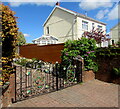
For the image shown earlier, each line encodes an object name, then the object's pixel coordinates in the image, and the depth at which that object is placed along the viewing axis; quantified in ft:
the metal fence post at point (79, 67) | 18.98
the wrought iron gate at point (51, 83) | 12.90
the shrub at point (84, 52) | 20.77
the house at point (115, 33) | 71.14
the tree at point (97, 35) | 49.03
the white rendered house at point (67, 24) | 52.24
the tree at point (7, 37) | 8.62
